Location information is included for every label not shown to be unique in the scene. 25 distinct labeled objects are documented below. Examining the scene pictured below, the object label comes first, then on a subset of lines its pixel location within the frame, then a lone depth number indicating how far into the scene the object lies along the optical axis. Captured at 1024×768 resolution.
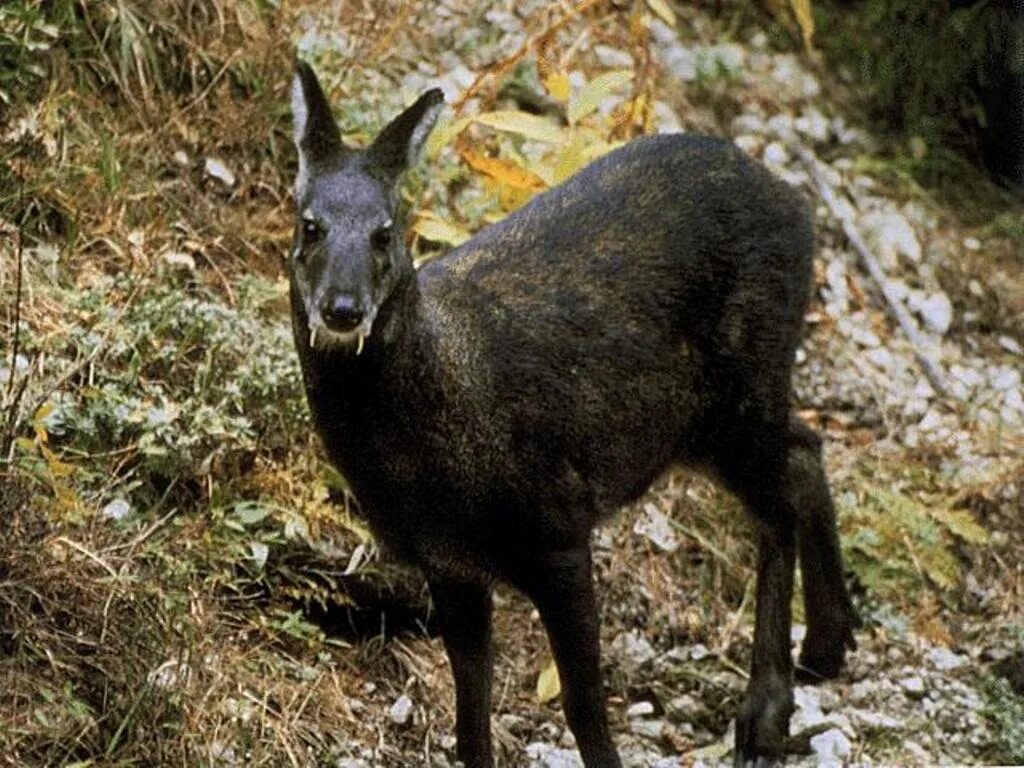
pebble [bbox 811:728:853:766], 12.19
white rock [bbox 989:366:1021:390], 16.16
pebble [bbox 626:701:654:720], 12.57
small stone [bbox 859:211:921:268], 16.78
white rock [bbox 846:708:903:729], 12.59
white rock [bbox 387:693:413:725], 11.83
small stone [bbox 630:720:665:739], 12.39
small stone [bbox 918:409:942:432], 15.52
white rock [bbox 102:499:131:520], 11.54
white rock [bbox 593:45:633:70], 16.69
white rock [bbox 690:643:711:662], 13.23
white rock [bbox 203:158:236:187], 14.45
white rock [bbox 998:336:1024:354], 16.52
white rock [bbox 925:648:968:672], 13.35
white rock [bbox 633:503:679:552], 13.75
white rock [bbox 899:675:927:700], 13.00
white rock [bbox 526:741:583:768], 11.71
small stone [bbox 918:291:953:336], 16.47
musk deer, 9.87
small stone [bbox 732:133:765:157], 16.92
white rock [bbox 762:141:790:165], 16.92
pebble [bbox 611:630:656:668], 13.04
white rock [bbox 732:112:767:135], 17.11
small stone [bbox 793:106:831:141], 17.47
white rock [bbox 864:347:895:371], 15.89
